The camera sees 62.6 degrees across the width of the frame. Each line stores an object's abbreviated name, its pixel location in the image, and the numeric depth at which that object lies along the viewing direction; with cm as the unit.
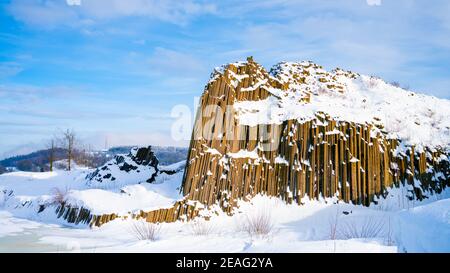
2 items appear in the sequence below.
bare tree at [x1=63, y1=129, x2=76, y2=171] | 2434
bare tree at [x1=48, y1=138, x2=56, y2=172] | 2416
